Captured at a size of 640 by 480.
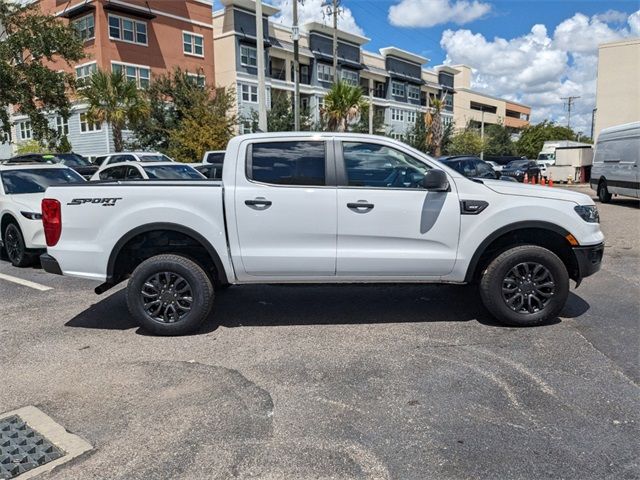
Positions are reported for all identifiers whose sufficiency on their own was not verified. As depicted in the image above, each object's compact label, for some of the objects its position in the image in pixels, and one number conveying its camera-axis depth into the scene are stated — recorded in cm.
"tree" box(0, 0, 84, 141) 1798
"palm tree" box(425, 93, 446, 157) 4681
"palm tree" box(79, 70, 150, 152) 2711
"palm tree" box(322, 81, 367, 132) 3158
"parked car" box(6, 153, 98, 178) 1777
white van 1476
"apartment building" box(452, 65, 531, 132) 8006
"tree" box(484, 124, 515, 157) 7171
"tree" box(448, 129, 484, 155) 6143
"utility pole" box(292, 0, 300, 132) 2205
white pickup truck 483
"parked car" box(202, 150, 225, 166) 1976
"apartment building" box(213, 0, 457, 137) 4059
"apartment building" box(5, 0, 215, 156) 3331
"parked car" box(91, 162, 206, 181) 1106
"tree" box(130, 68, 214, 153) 3099
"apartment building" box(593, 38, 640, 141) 3328
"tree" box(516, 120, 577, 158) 7581
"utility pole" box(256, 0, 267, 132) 1820
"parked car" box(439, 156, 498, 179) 1798
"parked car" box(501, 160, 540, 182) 3371
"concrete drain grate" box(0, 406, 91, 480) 288
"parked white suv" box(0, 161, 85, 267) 795
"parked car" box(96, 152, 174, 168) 1773
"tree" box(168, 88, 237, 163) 2817
